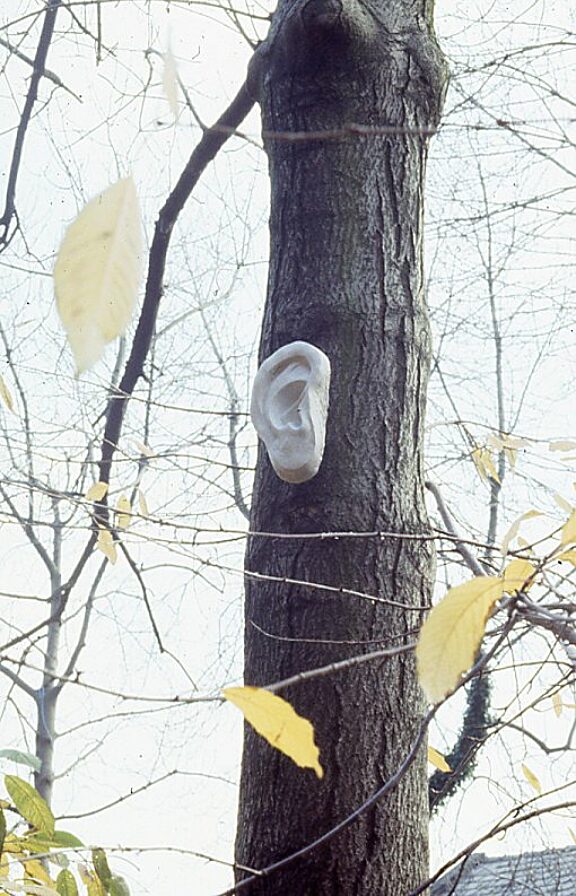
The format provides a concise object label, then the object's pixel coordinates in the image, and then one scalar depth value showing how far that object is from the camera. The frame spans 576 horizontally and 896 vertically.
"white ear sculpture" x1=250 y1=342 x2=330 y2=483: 3.82
